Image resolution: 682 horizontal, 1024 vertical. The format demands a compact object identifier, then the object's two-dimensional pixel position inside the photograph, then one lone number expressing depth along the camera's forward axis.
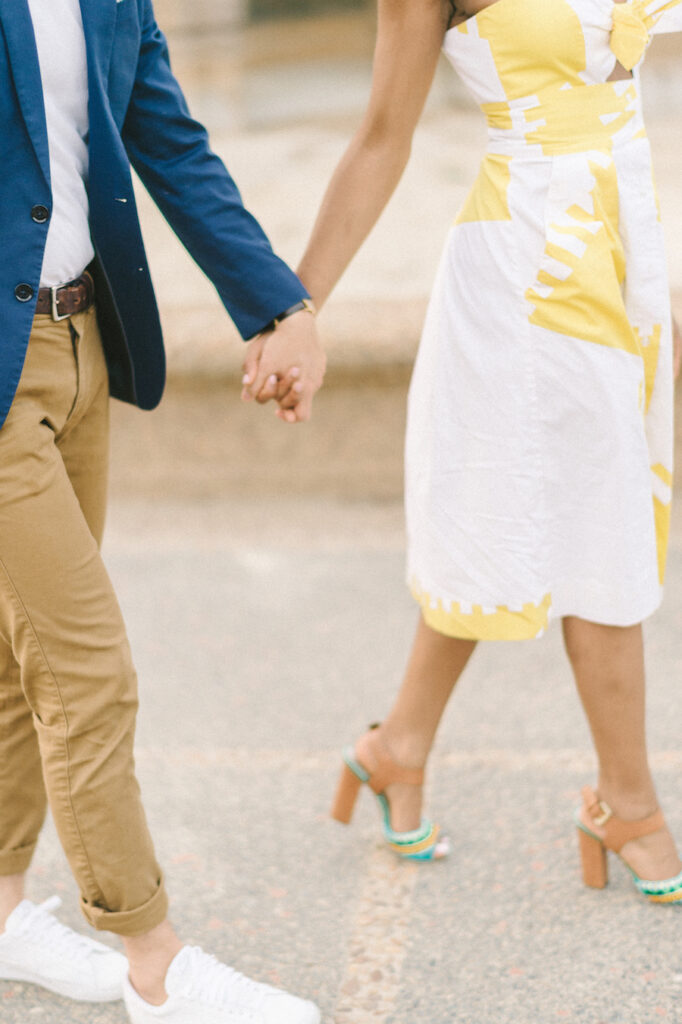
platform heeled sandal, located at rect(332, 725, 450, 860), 4.70
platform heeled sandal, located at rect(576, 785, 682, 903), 4.30
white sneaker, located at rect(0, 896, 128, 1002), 4.06
